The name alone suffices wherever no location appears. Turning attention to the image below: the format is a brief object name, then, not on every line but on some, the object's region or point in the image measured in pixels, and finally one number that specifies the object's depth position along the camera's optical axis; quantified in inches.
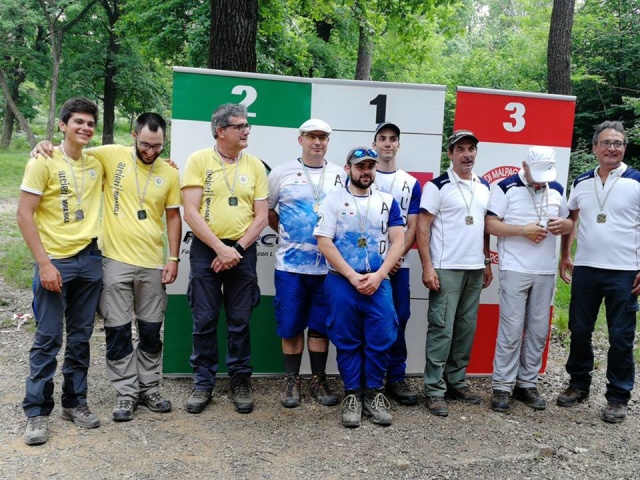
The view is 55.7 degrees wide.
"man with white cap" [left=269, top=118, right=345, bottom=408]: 175.3
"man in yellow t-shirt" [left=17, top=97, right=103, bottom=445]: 145.9
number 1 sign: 190.7
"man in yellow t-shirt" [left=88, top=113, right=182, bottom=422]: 161.0
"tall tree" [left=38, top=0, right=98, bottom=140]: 582.2
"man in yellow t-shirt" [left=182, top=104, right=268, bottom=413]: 167.5
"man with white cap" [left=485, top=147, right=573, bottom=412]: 177.0
